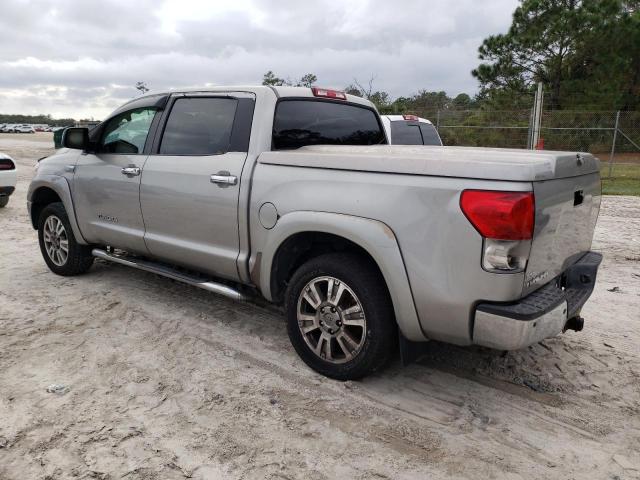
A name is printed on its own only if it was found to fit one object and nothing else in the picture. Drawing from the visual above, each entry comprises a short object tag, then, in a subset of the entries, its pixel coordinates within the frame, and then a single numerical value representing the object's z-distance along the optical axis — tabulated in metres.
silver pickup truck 2.67
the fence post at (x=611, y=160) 15.08
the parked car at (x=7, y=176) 9.61
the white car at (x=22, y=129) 68.88
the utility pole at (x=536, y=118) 15.66
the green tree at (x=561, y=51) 25.27
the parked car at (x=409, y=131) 8.68
